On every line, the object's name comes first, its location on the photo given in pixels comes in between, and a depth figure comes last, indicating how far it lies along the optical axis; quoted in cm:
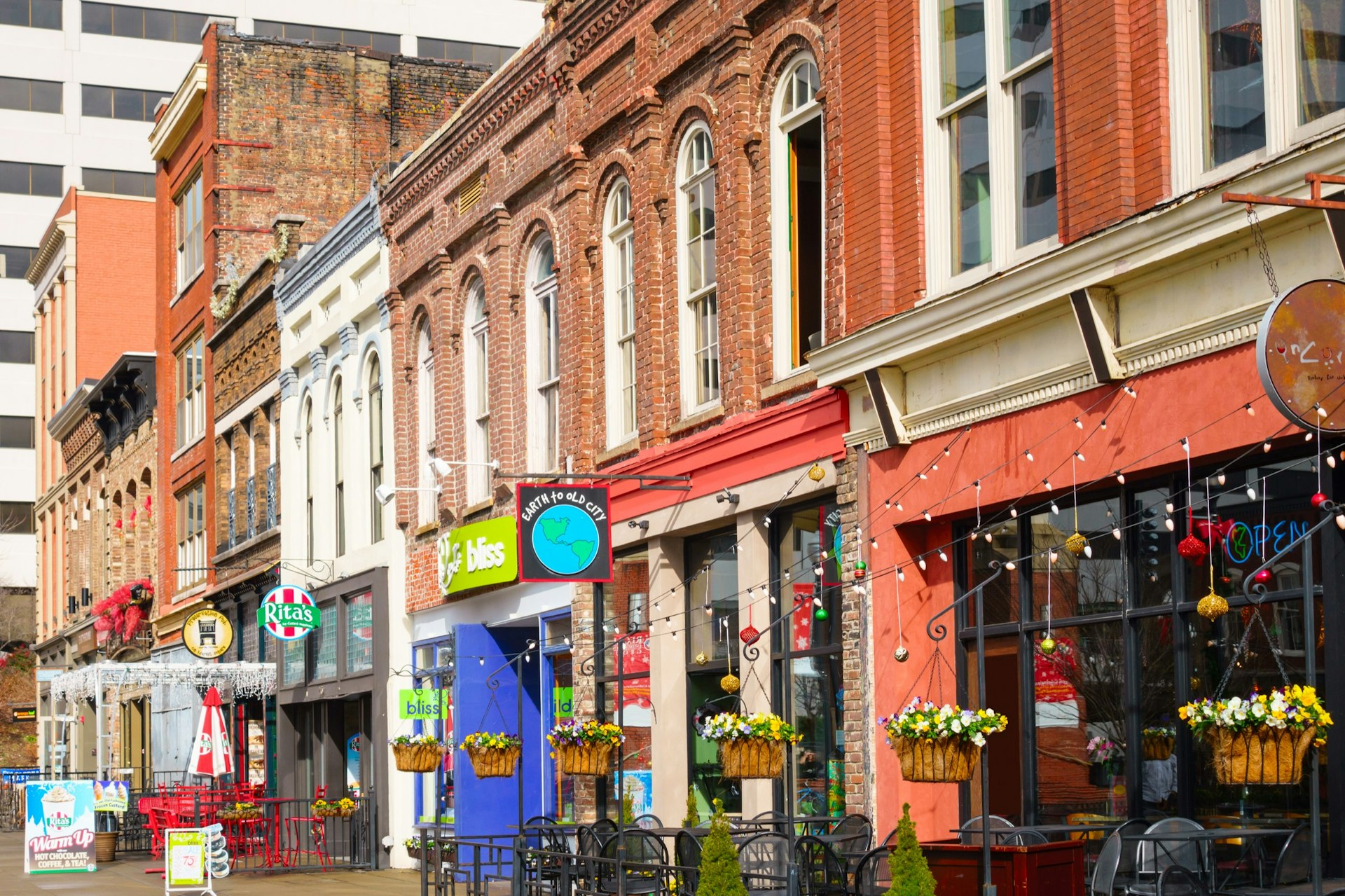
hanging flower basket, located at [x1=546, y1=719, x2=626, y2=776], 1709
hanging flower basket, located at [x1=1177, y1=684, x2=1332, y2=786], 886
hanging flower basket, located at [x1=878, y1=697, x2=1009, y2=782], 1081
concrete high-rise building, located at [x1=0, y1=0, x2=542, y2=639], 7275
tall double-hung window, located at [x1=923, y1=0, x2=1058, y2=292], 1284
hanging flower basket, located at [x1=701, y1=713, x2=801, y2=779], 1365
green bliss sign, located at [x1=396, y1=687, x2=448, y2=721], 2341
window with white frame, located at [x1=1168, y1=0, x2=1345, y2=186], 1034
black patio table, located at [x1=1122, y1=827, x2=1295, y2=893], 955
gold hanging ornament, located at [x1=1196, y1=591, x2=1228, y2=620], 966
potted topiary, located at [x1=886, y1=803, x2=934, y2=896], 1064
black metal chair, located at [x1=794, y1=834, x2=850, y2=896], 1295
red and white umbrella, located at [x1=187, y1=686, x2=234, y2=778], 2555
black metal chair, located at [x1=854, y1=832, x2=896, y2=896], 1189
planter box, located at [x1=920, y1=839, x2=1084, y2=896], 1037
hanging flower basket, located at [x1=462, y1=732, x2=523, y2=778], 1811
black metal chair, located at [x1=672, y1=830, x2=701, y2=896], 1371
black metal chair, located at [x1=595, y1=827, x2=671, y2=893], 1434
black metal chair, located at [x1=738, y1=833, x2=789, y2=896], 1320
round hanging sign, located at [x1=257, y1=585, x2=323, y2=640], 2766
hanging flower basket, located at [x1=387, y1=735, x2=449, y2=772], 1978
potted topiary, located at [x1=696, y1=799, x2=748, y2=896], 1227
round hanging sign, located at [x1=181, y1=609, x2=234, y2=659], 3216
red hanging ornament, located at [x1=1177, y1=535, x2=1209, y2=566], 1029
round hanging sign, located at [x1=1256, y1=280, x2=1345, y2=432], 898
